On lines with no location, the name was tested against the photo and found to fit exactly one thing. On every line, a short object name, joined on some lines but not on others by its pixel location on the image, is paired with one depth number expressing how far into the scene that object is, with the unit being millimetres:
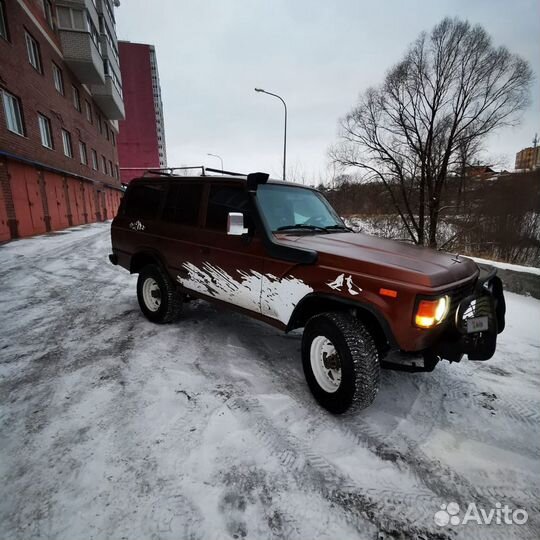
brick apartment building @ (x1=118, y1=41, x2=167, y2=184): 47469
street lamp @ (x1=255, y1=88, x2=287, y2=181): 18656
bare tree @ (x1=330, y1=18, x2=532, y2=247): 17922
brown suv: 2281
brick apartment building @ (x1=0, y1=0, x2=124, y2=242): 11664
